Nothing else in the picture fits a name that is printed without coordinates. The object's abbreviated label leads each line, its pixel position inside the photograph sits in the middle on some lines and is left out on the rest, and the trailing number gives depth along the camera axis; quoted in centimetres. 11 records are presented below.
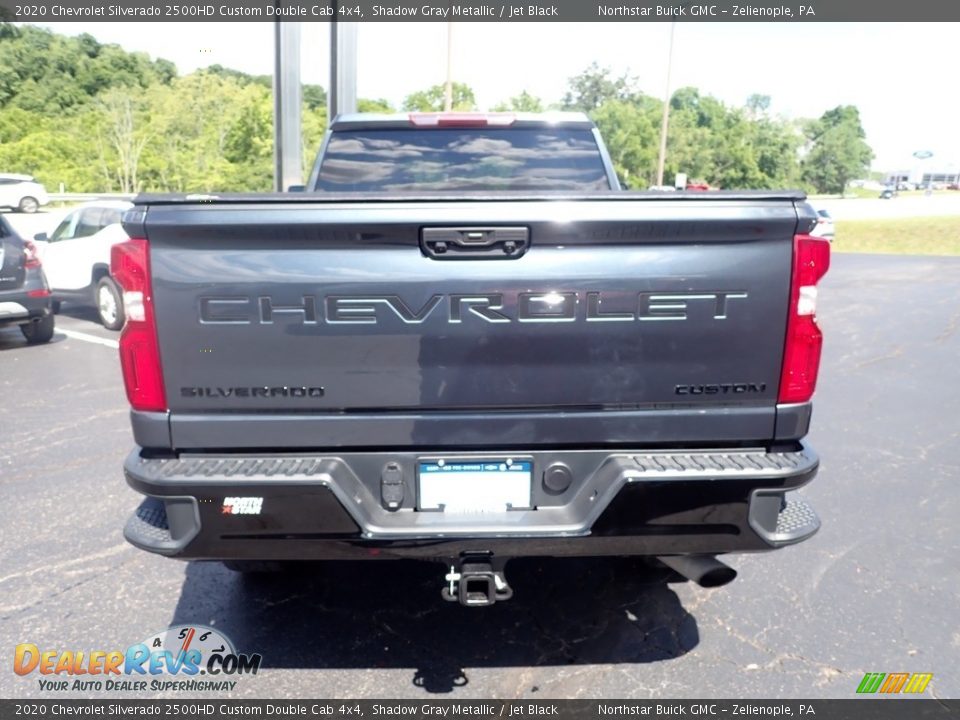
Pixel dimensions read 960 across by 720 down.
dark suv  870
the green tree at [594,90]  7825
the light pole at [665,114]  3269
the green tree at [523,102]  5509
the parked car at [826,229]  1430
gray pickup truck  242
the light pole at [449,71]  2075
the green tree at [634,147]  5375
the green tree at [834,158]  8944
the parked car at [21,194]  3247
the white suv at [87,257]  1030
